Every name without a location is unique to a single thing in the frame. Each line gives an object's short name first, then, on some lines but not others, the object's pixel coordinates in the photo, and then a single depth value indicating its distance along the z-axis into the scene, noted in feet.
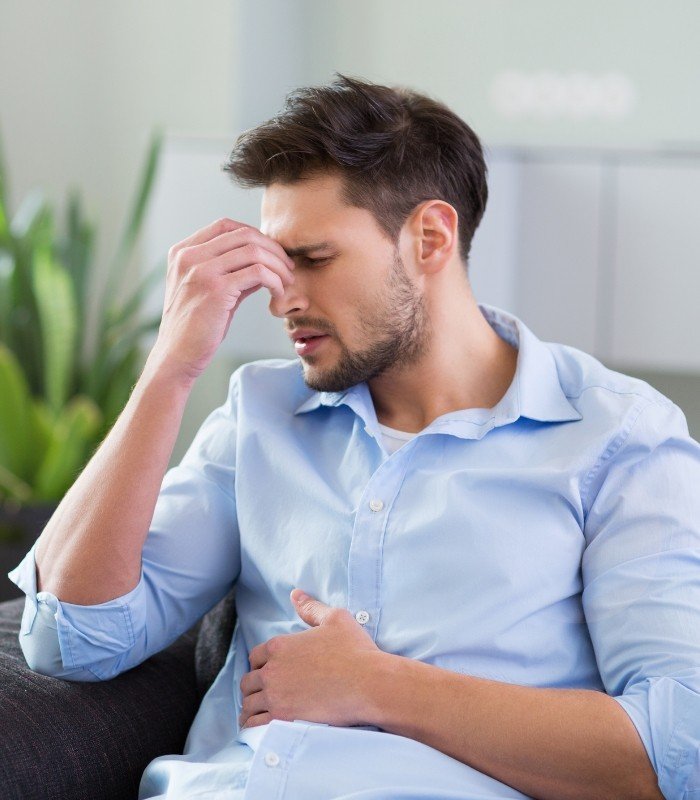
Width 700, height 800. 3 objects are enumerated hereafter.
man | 6.63
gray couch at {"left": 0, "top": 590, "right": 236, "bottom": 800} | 6.80
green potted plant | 10.46
